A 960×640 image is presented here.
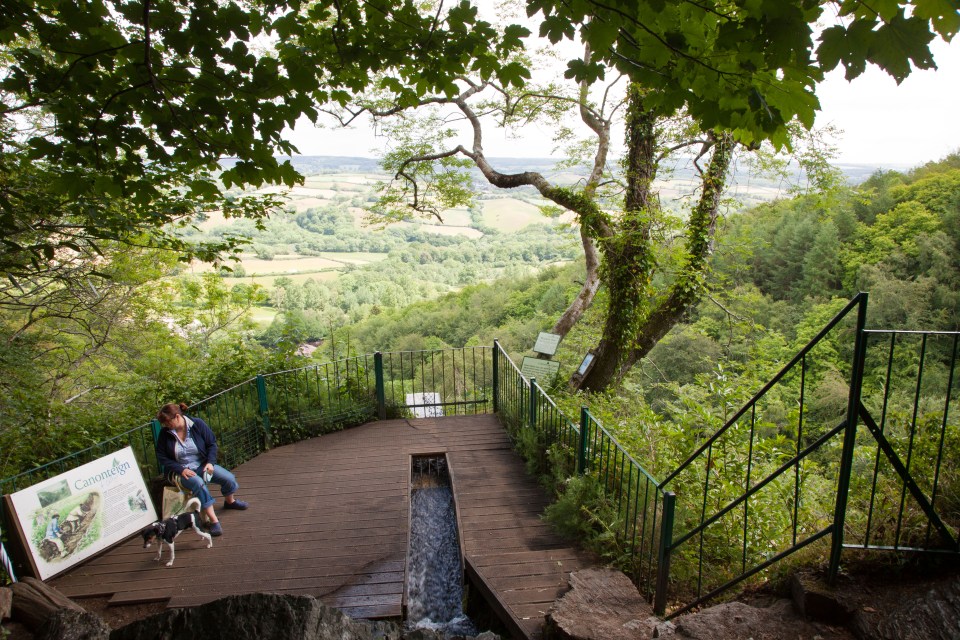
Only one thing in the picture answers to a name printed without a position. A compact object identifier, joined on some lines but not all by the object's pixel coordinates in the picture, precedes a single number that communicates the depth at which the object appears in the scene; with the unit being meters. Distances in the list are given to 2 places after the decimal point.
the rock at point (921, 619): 2.46
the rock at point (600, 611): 3.34
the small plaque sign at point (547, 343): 9.95
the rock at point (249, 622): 2.64
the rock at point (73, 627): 3.00
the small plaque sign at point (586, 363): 10.45
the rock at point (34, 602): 3.88
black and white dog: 4.95
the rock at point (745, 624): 2.82
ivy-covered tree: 2.04
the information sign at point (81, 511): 4.67
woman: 5.41
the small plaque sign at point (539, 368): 9.10
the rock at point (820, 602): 2.82
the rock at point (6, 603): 3.75
